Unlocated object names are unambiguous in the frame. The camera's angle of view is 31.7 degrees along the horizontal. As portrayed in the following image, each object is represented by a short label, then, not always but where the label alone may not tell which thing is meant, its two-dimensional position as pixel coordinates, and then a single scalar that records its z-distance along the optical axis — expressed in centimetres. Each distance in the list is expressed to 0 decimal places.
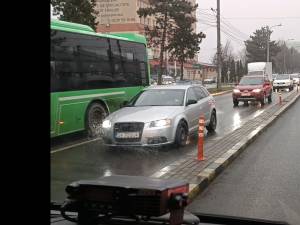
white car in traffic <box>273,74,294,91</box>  5175
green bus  1240
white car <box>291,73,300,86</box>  6358
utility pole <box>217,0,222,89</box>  4625
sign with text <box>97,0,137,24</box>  5725
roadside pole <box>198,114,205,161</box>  954
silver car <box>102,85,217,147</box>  1131
